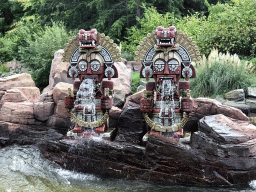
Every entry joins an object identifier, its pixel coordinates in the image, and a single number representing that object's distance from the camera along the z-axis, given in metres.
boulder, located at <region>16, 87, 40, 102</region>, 7.55
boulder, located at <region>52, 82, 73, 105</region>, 6.64
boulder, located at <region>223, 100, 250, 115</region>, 6.34
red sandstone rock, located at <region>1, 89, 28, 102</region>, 7.01
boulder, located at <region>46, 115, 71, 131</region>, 6.52
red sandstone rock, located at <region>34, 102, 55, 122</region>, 6.74
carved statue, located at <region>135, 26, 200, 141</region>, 5.04
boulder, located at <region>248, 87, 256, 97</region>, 6.63
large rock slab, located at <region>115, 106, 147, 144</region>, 5.51
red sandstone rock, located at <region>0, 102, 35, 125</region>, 6.68
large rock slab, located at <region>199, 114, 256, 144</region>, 4.43
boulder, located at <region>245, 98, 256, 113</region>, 6.41
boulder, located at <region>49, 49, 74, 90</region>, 8.84
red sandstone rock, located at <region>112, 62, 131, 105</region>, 7.69
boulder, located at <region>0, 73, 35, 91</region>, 7.77
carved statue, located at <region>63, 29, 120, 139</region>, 5.41
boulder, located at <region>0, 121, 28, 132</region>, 6.64
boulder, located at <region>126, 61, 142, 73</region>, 10.95
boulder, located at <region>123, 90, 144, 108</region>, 6.01
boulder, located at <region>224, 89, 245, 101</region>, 6.59
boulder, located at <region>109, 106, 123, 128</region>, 6.22
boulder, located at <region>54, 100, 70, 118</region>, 6.58
